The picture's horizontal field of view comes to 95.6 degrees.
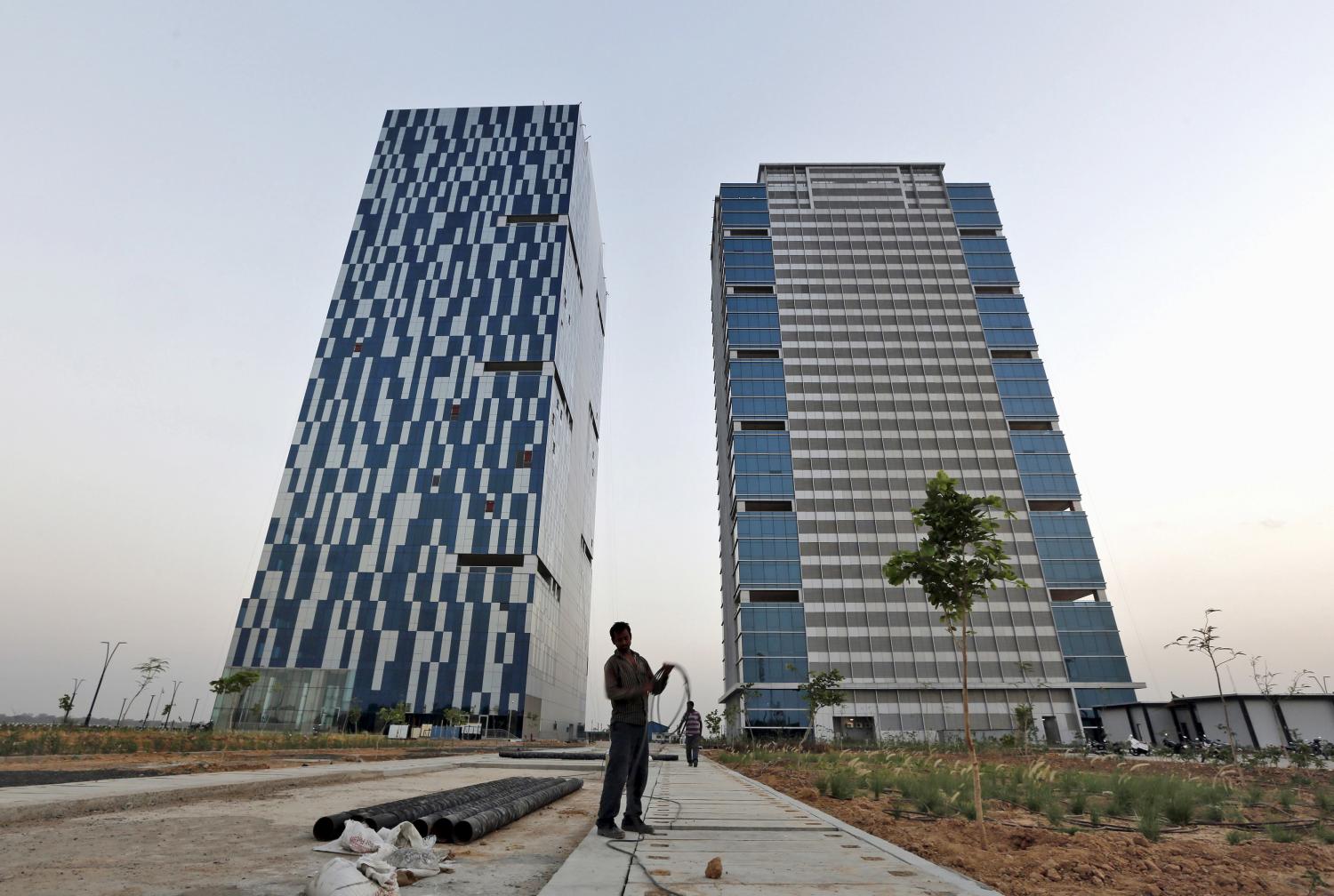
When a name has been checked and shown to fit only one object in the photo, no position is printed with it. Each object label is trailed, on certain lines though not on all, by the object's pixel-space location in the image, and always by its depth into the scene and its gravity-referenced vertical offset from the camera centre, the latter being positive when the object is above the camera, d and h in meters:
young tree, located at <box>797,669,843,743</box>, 37.38 +1.10
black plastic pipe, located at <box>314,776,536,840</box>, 4.96 -0.86
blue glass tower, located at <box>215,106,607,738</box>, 59.69 +27.00
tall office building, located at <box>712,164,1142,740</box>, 59.19 +27.46
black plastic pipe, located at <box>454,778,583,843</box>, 5.04 -0.94
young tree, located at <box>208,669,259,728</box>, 31.00 +1.35
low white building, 34.53 -0.25
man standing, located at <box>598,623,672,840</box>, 5.58 -0.07
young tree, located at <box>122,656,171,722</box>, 44.78 +2.95
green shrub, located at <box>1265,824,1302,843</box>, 7.20 -1.36
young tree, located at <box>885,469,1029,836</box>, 9.28 +2.25
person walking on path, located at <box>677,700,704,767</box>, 20.28 -0.68
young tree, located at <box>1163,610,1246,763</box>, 22.03 +2.38
